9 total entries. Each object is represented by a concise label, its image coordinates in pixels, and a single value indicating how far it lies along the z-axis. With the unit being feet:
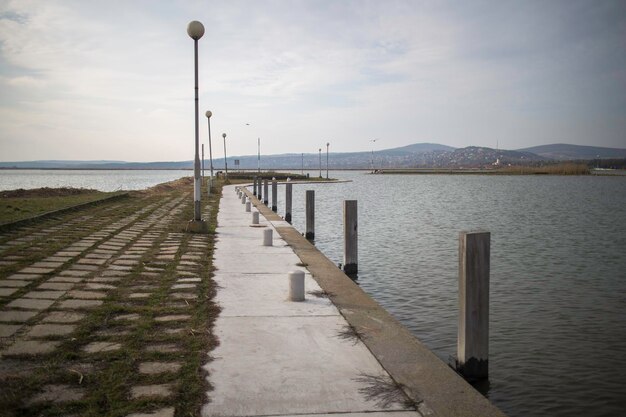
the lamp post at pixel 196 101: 46.55
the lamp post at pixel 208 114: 104.42
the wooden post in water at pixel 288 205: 80.33
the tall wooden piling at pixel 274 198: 95.86
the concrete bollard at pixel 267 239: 43.19
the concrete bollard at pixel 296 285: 24.27
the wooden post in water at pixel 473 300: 17.94
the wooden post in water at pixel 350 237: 38.55
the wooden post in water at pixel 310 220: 59.67
